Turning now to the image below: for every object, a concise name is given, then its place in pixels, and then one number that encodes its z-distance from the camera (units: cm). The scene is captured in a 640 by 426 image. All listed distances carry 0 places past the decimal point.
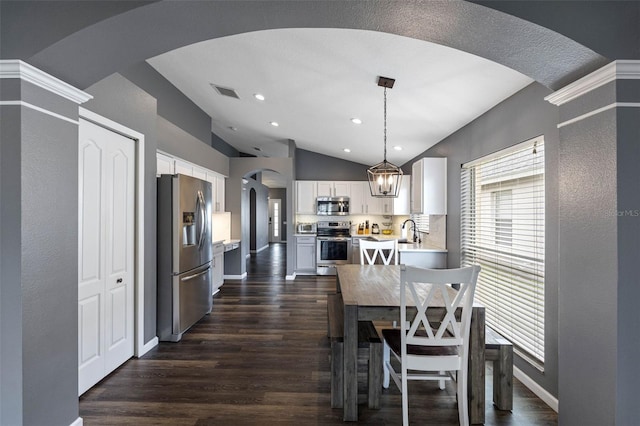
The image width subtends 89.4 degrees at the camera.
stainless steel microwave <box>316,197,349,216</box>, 733
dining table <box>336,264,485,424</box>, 212
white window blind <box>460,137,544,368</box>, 253
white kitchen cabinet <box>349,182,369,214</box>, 741
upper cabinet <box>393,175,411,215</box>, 621
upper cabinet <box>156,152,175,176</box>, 385
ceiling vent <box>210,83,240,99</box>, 425
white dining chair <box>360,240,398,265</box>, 399
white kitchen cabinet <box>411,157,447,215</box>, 446
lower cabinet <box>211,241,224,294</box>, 542
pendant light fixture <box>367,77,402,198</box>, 319
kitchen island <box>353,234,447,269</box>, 446
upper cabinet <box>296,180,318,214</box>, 741
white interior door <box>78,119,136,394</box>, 243
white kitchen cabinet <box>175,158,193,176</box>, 436
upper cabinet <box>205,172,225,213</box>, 574
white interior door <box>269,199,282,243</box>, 1458
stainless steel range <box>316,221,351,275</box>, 695
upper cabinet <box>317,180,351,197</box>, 741
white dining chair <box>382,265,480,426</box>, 193
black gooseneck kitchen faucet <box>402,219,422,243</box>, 572
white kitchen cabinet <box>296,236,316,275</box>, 704
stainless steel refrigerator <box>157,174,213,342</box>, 343
